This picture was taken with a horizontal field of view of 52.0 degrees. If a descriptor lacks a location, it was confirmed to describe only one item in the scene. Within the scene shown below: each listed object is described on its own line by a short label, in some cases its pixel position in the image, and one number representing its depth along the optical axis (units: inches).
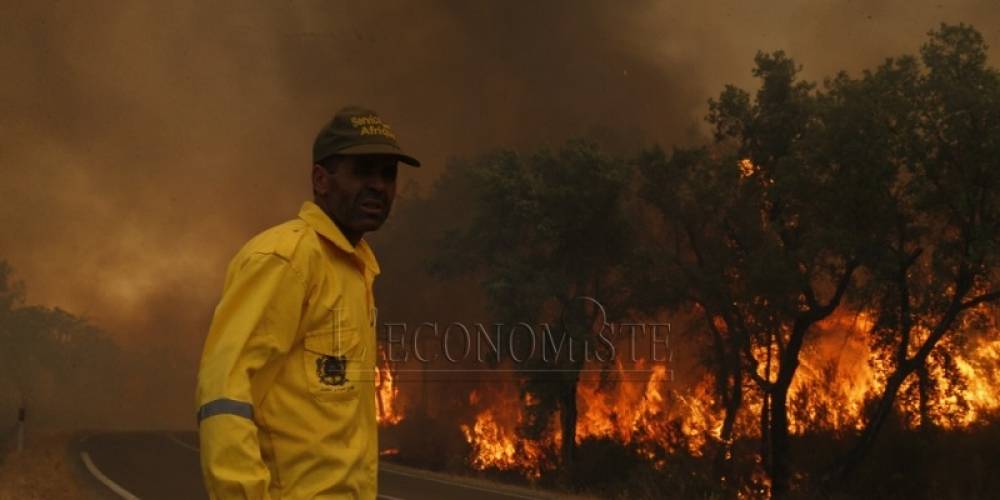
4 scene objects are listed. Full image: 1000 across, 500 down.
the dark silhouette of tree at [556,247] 951.0
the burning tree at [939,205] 646.5
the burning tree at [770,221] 709.9
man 88.0
